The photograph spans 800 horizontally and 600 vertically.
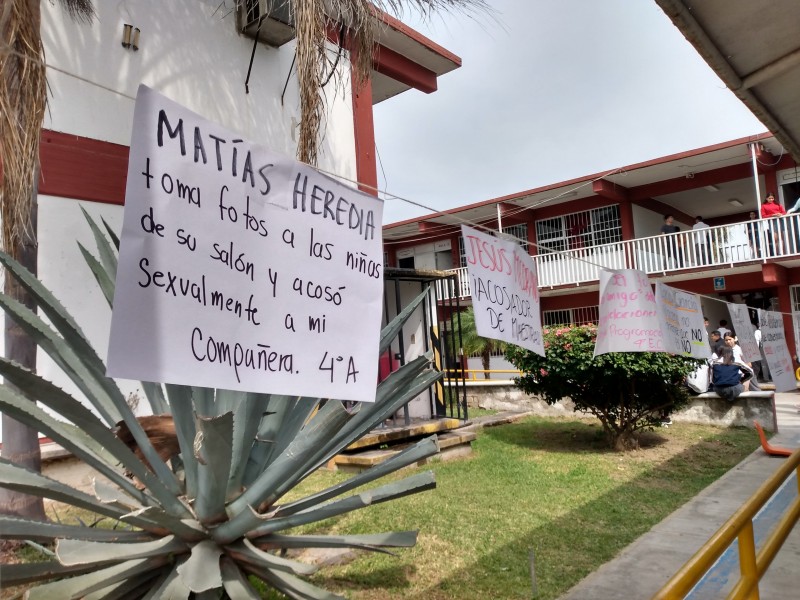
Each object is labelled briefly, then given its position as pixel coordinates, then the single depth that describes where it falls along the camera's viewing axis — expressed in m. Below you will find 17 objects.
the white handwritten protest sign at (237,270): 1.65
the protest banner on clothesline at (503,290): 3.62
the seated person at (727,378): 9.76
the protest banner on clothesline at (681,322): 5.73
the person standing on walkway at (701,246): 17.23
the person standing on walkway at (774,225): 15.66
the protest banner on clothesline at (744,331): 7.33
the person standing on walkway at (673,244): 17.86
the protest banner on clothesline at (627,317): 5.25
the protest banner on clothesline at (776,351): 7.20
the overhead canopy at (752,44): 3.31
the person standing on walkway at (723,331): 13.11
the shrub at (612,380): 7.80
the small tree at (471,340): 18.62
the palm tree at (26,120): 3.46
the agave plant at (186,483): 2.23
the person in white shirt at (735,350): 10.37
